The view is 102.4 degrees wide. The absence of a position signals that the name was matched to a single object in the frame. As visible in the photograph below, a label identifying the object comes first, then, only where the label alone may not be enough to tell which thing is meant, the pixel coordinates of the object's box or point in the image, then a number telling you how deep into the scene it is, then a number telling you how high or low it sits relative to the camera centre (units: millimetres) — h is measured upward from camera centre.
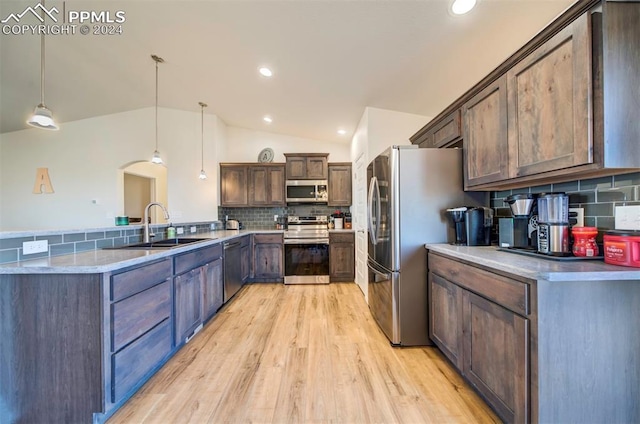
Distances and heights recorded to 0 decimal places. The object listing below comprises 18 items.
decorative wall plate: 5070 +1151
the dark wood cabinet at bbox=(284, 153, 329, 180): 4691 +840
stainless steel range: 4227 -772
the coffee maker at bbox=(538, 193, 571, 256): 1413 -78
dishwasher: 3242 -756
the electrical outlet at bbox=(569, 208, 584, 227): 1526 -36
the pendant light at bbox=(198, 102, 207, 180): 4552 +1307
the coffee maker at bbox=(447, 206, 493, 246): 1940 -94
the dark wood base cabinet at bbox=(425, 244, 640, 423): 1127 -588
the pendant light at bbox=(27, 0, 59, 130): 1896 +721
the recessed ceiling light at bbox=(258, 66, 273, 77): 2762 +1555
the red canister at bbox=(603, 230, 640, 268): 1140 -170
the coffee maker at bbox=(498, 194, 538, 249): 1615 -96
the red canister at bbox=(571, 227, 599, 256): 1345 -159
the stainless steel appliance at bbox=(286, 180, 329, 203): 4695 +420
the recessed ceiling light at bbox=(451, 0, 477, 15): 1577 +1288
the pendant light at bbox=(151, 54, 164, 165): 2926 +817
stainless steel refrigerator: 2156 -49
